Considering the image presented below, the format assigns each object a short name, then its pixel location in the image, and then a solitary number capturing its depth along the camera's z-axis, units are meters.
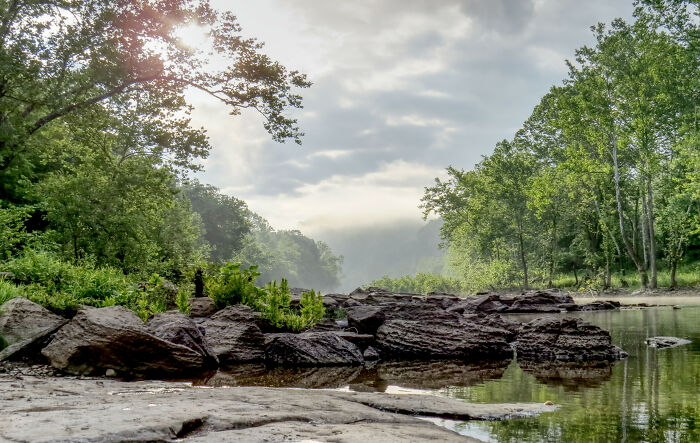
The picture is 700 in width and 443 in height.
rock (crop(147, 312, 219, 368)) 8.35
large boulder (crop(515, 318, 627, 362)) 9.51
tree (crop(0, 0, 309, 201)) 17.36
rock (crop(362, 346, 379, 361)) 10.12
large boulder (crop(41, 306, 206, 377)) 7.14
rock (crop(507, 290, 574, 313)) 26.09
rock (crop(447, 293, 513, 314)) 22.70
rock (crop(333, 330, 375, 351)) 10.68
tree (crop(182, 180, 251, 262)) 84.75
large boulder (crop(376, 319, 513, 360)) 10.41
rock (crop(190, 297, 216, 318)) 12.34
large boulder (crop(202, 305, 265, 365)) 9.33
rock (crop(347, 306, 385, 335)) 12.09
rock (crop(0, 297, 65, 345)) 7.84
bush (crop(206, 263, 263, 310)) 12.66
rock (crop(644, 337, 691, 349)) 10.25
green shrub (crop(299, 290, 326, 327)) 12.48
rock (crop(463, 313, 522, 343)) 12.48
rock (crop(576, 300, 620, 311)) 25.53
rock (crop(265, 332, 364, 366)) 9.37
